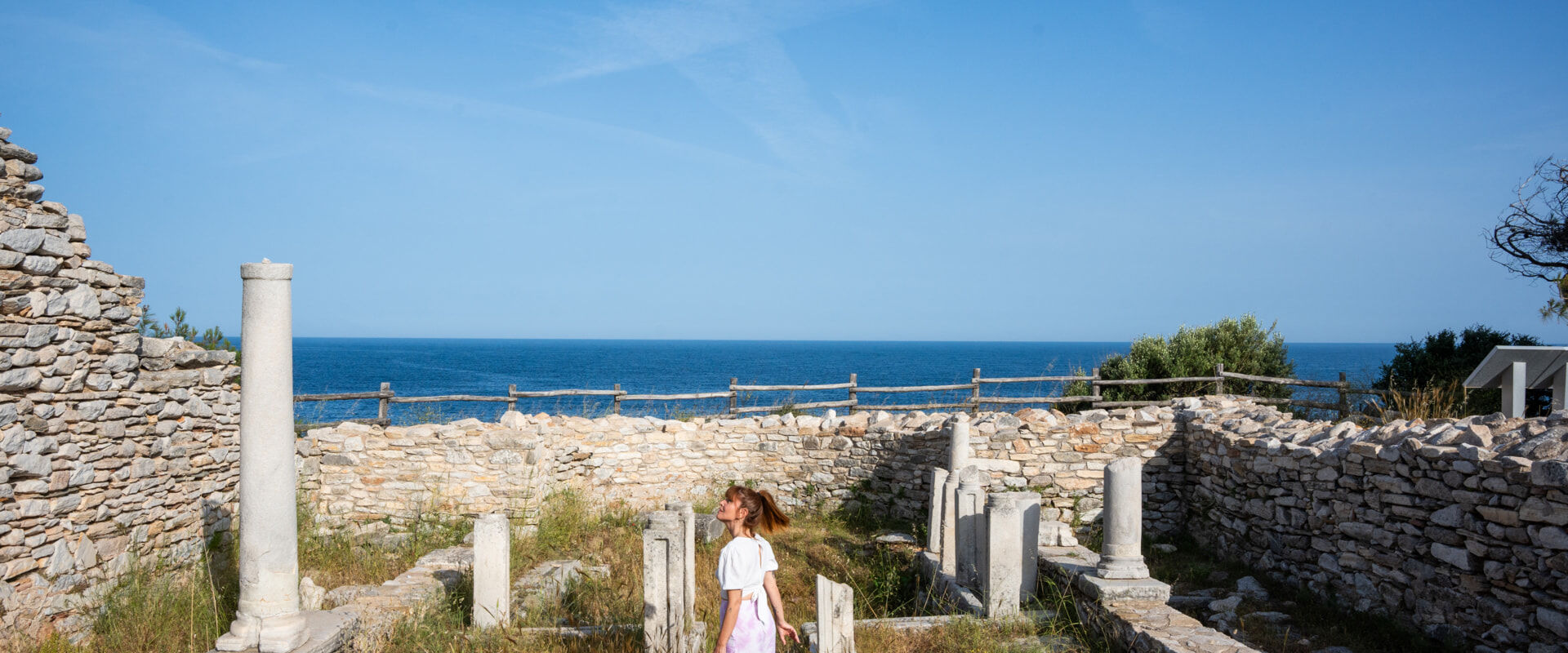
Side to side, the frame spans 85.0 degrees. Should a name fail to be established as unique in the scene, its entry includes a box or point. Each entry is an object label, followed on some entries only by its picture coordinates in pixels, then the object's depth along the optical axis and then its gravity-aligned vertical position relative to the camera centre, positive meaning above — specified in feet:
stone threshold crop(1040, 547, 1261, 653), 18.22 -6.58
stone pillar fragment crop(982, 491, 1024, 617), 22.98 -6.12
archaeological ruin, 18.71 -5.00
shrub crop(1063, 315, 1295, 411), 60.39 -1.56
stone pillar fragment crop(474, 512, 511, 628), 22.40 -6.29
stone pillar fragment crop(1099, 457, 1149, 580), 22.07 -4.93
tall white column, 16.48 -2.52
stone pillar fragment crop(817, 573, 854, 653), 17.03 -5.72
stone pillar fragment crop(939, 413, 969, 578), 28.02 -5.47
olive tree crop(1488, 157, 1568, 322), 46.57 +5.67
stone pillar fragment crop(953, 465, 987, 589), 26.12 -6.03
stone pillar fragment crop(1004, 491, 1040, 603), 24.06 -6.06
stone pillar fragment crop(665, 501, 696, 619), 19.72 -5.36
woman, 14.96 -4.43
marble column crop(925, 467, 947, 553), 30.37 -6.59
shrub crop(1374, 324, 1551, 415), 47.01 -1.15
